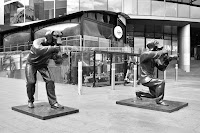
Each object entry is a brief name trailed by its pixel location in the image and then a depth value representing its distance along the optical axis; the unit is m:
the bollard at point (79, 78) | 9.02
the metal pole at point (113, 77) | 11.08
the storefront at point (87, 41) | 13.67
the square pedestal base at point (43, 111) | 4.86
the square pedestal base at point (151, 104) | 5.77
